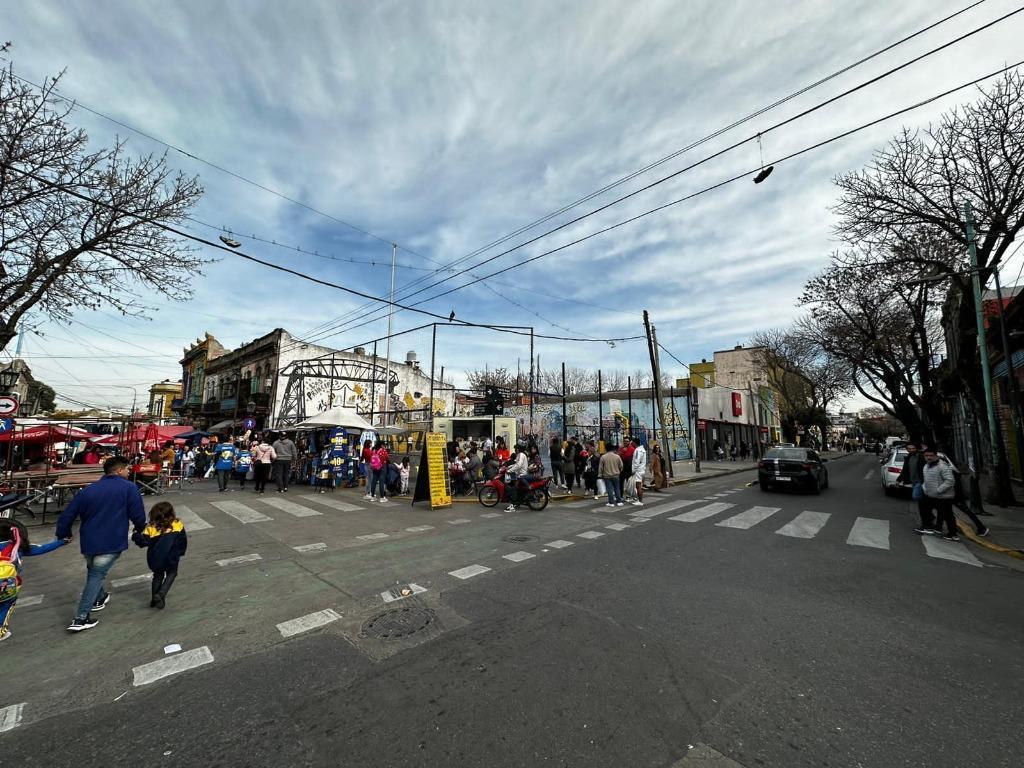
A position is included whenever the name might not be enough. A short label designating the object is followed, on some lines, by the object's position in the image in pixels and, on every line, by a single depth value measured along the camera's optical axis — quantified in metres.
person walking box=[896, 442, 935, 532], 8.68
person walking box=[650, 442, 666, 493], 15.55
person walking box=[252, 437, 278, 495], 14.18
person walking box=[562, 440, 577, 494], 14.52
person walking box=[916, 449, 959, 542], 8.10
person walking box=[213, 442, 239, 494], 14.72
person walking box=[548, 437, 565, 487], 15.48
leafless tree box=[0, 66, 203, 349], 8.27
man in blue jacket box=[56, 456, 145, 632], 4.40
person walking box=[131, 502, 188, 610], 4.80
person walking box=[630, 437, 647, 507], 12.77
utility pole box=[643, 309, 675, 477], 18.55
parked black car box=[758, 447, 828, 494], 14.56
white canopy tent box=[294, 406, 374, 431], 15.51
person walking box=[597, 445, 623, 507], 12.29
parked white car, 14.76
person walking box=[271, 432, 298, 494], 14.58
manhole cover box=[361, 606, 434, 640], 4.15
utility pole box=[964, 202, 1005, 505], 10.92
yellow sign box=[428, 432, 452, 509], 11.88
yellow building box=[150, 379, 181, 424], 51.12
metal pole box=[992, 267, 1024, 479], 10.82
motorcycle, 11.70
